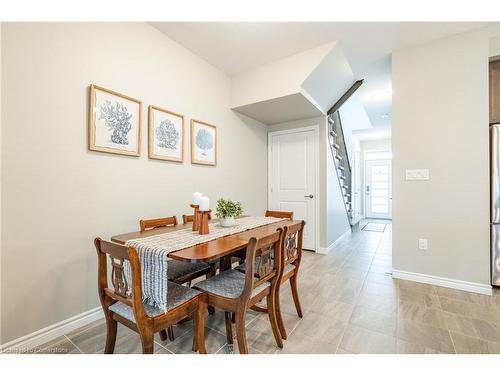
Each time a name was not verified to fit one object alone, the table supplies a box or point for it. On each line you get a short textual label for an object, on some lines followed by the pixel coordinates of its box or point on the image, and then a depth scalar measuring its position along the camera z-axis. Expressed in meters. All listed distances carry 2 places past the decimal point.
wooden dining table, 1.12
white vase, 1.83
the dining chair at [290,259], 1.55
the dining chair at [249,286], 1.23
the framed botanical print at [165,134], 2.17
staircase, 4.05
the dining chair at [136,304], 1.05
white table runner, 1.15
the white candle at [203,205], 1.63
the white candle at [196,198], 1.65
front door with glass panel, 7.08
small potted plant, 1.83
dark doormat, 5.37
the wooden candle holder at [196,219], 1.64
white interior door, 3.68
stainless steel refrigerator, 2.18
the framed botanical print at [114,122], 1.75
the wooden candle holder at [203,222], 1.59
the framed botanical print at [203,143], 2.60
